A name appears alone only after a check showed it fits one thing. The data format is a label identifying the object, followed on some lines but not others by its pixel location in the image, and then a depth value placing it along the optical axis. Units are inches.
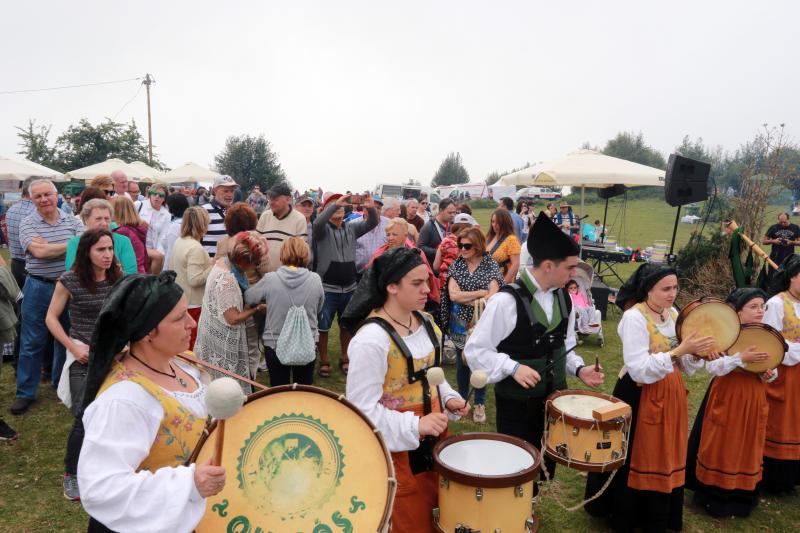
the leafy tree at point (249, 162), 1549.0
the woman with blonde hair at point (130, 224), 228.1
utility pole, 1350.9
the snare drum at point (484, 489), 93.9
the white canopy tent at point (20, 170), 378.2
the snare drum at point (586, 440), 116.2
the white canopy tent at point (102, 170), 585.9
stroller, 322.0
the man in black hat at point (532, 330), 130.1
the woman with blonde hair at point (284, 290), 182.7
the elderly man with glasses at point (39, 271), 204.1
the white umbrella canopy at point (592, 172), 417.7
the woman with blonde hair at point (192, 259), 199.2
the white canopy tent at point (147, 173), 651.4
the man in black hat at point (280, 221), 248.1
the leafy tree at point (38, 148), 1284.4
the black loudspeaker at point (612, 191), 511.8
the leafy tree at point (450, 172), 2952.8
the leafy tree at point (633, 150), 2256.4
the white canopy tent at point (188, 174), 627.2
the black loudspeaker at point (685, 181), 271.9
